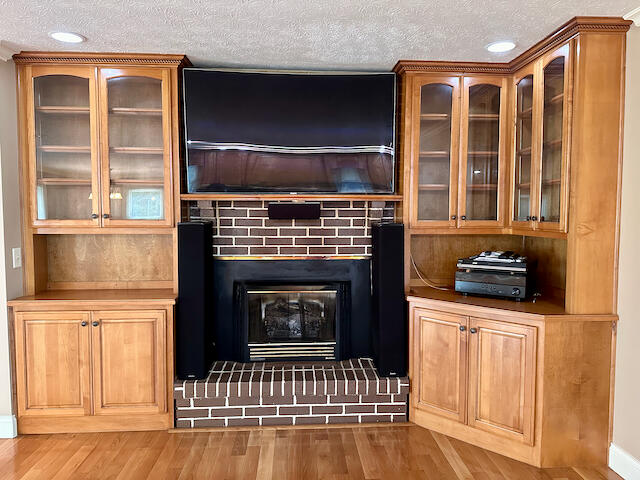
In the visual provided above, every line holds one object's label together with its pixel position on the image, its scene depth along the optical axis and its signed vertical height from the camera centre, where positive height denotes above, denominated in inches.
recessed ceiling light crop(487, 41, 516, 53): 111.5 +41.2
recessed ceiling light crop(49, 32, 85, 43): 106.4 +41.4
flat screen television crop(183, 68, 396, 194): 127.0 +24.0
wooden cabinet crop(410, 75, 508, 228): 128.6 +18.9
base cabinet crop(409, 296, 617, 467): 105.4 -36.7
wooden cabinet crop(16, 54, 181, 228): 123.0 +20.5
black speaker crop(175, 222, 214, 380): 123.1 -20.9
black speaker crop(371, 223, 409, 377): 126.0 -21.2
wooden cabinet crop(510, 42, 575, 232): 105.7 +18.7
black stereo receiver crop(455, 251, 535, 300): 118.3 -13.7
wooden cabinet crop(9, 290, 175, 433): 119.6 -35.3
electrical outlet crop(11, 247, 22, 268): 121.1 -9.0
